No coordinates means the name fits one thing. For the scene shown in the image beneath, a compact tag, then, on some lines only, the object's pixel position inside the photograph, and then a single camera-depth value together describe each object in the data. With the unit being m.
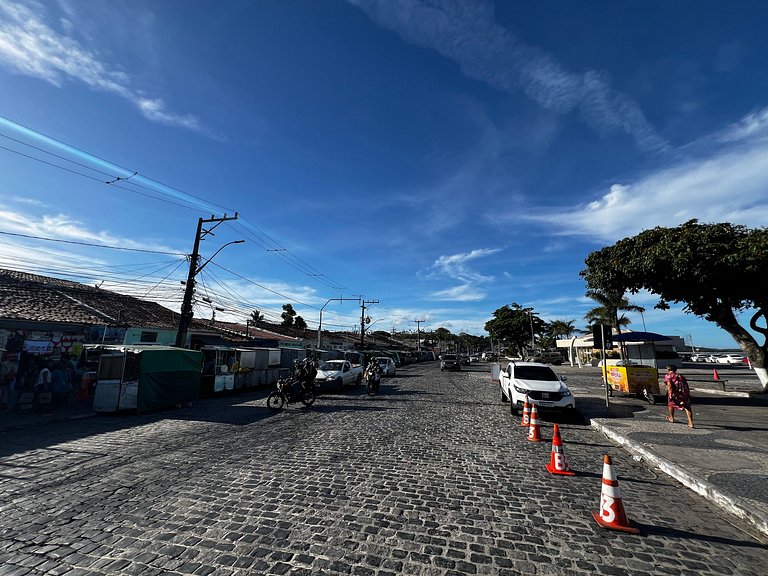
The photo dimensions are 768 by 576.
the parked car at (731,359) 48.42
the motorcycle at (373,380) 18.09
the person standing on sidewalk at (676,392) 9.66
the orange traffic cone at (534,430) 8.66
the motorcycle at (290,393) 13.24
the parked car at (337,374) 19.25
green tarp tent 12.68
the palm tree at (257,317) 57.79
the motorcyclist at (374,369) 18.19
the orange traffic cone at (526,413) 10.34
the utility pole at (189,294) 16.97
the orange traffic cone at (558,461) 6.23
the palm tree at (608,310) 43.03
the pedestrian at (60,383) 12.12
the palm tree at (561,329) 81.50
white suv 11.23
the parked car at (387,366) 30.97
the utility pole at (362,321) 51.48
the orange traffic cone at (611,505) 4.21
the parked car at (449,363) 38.28
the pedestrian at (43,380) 11.70
